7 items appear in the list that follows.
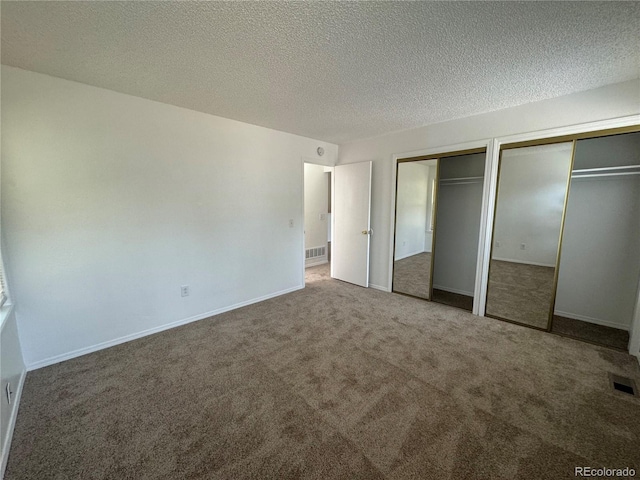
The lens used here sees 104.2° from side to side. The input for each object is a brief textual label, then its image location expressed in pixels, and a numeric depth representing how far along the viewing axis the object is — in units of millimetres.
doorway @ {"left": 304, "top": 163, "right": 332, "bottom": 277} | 5539
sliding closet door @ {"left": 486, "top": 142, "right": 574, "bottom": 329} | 2639
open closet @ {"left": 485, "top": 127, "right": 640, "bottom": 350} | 2479
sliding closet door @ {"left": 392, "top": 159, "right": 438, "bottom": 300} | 3580
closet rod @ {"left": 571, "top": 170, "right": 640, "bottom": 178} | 2428
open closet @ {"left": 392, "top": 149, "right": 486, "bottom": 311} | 3348
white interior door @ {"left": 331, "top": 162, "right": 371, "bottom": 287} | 4020
